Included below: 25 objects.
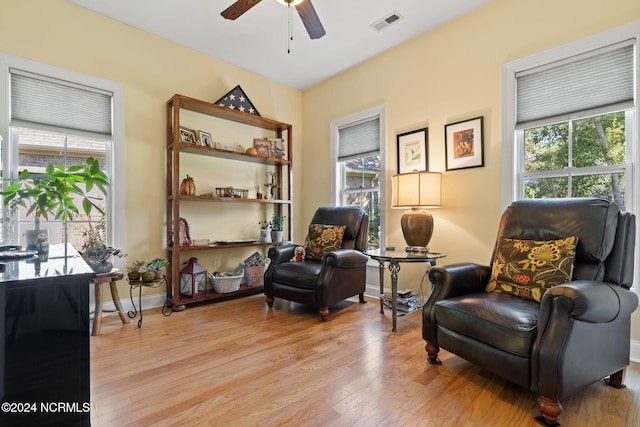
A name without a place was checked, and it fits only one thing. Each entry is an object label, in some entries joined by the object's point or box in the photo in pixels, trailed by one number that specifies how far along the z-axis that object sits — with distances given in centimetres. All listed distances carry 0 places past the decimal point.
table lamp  285
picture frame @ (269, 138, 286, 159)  409
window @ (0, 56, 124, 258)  257
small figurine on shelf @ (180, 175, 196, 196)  334
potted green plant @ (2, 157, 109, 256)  167
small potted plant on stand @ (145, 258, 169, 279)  286
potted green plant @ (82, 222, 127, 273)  256
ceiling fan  219
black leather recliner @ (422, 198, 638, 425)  142
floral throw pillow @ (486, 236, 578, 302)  180
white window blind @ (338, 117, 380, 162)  377
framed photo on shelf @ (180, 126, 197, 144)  336
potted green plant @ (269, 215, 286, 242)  400
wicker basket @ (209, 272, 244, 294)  343
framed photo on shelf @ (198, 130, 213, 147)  352
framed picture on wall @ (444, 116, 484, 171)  282
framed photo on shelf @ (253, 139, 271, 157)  401
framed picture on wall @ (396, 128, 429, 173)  323
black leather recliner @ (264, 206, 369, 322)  284
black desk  96
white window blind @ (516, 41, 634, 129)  218
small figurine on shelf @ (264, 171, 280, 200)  417
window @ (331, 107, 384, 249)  376
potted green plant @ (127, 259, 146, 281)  281
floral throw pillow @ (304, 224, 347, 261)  328
